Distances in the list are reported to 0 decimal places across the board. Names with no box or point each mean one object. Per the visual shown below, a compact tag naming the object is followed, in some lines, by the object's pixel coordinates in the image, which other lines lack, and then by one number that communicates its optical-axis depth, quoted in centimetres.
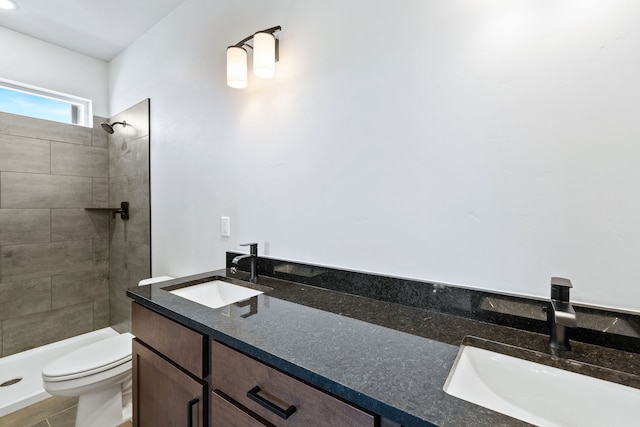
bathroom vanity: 58
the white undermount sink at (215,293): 135
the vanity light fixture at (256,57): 136
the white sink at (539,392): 58
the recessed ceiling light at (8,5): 195
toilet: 145
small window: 232
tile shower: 231
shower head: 258
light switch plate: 170
